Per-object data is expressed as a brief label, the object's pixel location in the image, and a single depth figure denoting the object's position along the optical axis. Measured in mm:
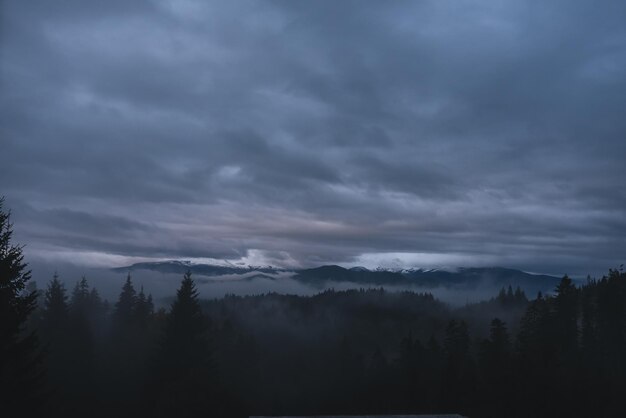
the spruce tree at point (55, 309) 64562
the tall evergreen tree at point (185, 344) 45647
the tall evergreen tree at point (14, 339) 23391
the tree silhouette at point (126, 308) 82969
